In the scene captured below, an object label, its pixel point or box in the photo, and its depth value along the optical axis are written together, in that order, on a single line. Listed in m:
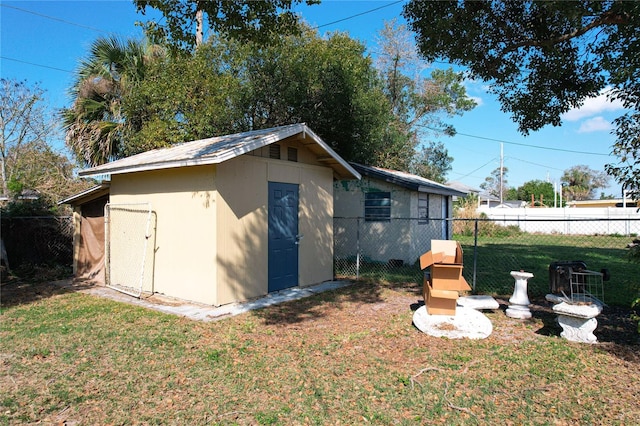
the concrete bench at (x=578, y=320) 4.97
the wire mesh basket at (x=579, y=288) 5.55
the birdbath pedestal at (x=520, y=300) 6.29
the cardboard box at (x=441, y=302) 5.67
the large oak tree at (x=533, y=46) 5.75
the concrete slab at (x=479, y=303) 6.33
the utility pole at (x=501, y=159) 39.30
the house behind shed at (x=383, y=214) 11.99
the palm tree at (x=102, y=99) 11.90
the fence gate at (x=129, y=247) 7.96
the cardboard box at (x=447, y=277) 5.68
